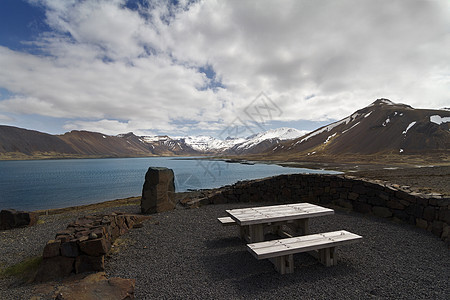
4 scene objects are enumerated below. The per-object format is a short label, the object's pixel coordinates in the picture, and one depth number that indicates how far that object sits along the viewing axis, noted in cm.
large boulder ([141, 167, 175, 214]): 984
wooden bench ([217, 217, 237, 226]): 647
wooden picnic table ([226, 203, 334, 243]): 524
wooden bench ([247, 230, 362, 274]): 417
